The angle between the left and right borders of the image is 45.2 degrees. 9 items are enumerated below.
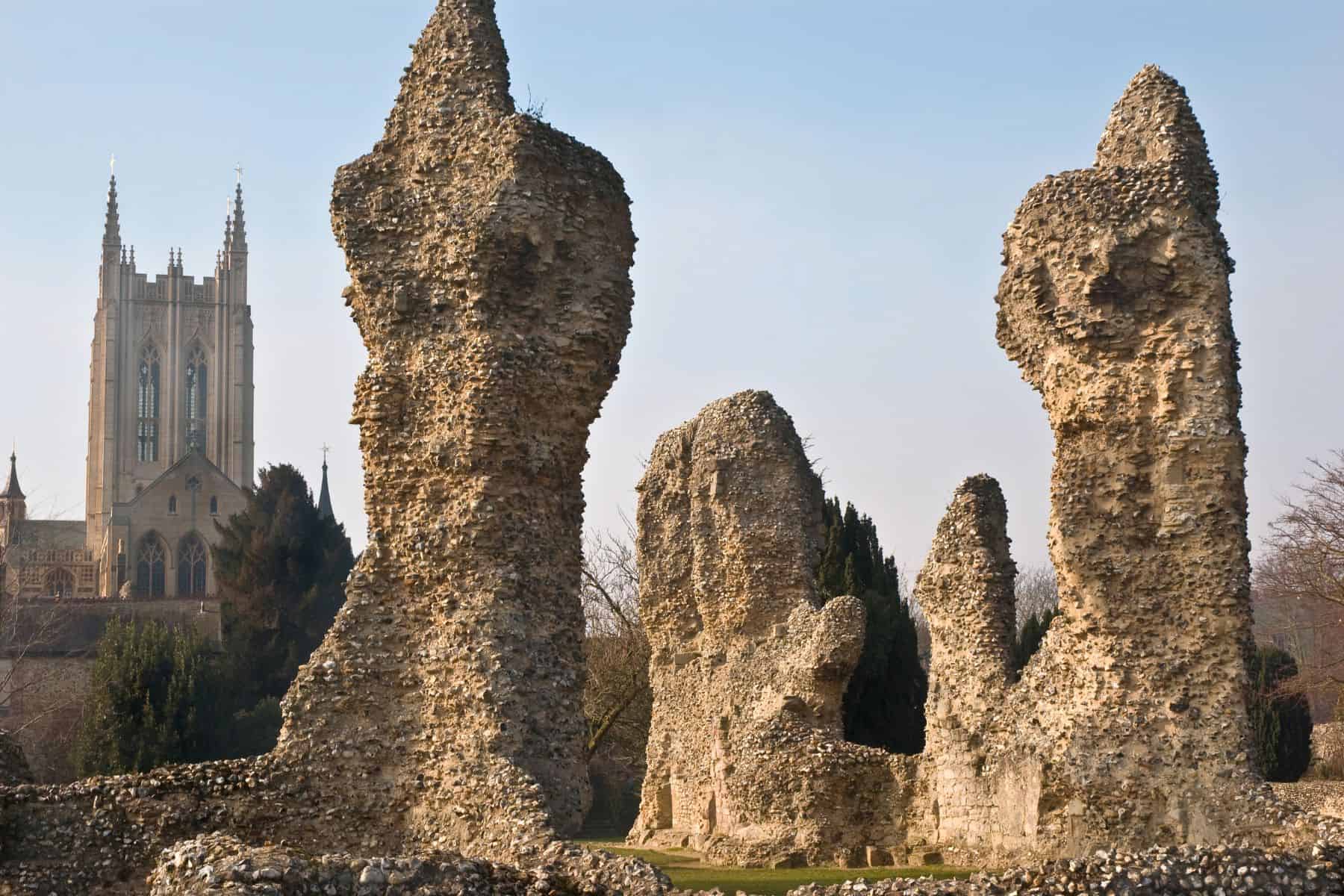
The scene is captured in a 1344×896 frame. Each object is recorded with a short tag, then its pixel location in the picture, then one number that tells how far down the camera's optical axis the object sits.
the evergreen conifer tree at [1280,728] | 29.69
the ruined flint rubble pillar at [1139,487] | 13.35
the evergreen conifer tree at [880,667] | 27.64
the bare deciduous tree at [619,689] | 34.12
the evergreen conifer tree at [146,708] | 29.02
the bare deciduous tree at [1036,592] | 68.00
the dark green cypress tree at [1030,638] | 28.61
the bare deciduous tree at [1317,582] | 29.19
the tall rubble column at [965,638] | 18.91
